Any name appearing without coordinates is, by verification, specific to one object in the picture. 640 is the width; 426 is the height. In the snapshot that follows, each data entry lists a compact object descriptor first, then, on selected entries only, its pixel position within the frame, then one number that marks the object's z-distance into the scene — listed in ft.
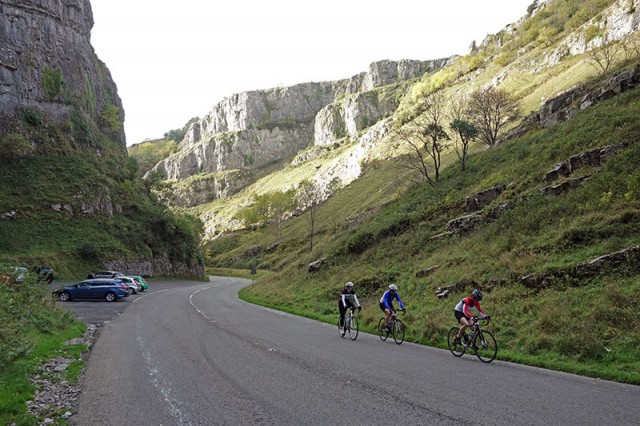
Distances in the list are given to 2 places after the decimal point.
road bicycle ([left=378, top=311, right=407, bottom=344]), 49.54
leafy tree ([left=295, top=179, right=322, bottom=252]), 373.81
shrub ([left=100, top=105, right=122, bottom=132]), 278.87
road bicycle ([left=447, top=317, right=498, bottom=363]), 38.70
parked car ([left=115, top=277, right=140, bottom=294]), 126.72
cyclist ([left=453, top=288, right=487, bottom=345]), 40.09
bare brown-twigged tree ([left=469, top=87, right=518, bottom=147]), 165.80
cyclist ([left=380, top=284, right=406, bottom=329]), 51.20
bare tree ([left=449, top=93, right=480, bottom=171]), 140.87
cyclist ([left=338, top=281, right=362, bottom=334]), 53.98
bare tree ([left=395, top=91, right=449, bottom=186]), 142.10
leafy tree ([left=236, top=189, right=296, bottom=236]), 372.68
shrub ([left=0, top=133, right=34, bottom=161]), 182.80
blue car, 103.60
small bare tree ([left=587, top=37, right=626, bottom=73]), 166.82
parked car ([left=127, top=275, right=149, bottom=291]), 139.78
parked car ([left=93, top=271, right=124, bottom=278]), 137.81
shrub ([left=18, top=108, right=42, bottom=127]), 201.26
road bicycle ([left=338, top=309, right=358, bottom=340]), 52.49
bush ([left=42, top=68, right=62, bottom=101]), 217.97
